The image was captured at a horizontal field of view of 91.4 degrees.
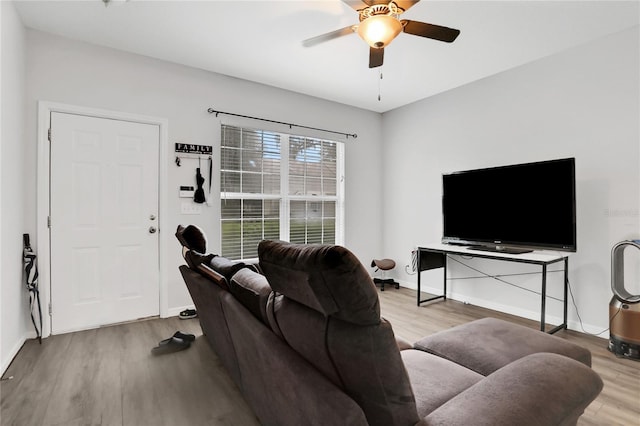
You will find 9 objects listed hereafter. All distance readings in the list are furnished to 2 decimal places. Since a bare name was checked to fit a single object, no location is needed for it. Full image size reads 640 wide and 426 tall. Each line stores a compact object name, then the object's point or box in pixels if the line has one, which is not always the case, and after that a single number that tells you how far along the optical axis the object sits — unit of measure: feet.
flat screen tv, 9.29
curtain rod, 11.78
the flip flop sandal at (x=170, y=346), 8.27
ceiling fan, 6.64
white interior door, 9.46
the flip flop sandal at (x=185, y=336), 8.74
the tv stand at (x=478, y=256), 9.06
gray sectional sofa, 2.73
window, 12.53
